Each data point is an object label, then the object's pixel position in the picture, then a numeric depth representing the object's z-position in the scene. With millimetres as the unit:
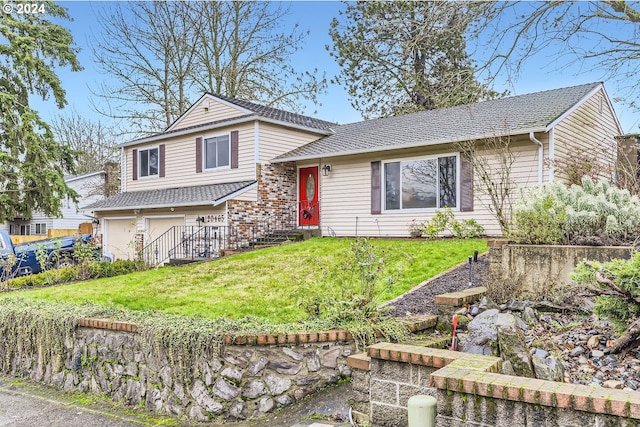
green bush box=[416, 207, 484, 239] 11547
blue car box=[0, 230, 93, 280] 12109
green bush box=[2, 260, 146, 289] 11298
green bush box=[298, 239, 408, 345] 4762
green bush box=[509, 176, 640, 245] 5984
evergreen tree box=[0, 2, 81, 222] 19984
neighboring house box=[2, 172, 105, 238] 27391
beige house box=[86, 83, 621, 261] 11820
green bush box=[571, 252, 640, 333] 3592
